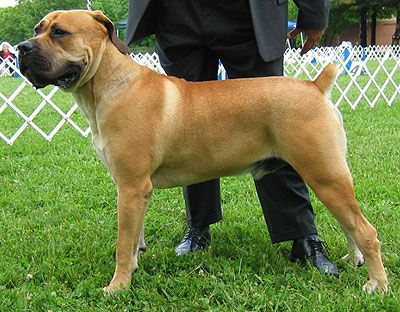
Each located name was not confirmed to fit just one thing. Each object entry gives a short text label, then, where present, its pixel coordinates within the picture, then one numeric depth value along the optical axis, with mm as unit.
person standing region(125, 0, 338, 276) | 3676
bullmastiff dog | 3215
